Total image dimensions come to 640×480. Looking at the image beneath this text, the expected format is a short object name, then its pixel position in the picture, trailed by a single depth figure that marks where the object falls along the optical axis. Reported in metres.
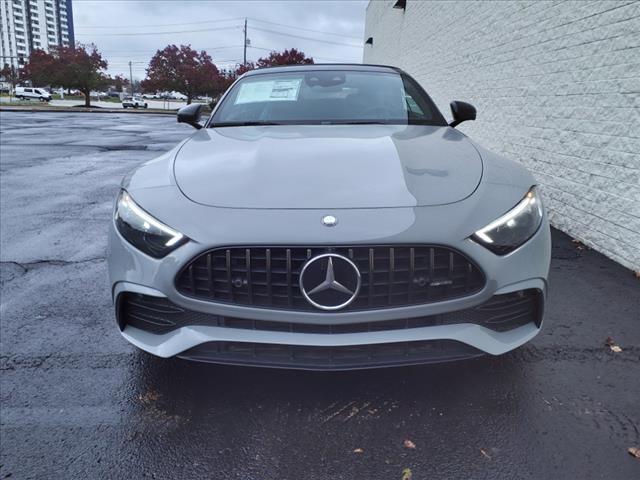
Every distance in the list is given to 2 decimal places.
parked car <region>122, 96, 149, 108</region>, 57.53
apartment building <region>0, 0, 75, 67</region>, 131.50
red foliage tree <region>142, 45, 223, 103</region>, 51.44
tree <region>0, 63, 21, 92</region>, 84.49
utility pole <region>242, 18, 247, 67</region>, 57.01
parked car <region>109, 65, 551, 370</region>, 1.87
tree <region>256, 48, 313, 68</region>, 47.34
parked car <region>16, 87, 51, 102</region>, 66.12
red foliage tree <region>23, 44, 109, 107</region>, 48.94
